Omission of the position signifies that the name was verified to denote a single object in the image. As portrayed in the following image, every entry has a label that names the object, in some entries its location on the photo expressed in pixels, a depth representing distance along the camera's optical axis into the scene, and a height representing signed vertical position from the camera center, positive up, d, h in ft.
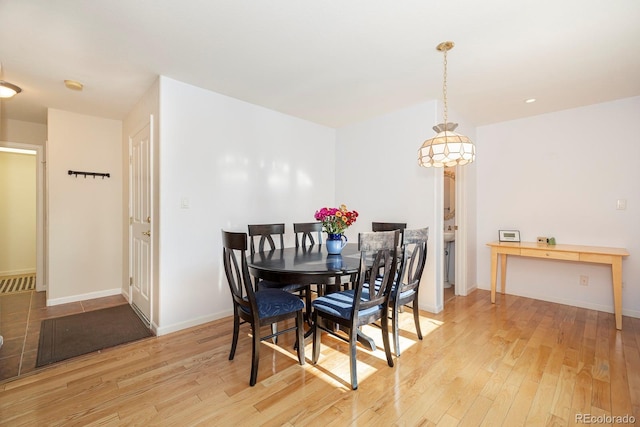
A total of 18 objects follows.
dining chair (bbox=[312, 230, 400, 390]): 6.07 -2.09
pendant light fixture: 6.77 +1.56
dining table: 6.26 -1.23
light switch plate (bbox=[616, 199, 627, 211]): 10.42 +0.28
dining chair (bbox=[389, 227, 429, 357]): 7.27 -1.92
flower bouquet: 8.21 -0.29
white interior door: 9.52 -0.26
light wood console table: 9.37 -1.56
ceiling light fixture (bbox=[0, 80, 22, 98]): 8.12 +3.62
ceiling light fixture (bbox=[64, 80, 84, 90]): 8.98 +4.15
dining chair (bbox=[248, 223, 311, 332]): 8.59 -1.08
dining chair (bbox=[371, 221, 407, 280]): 10.55 -0.49
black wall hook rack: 11.90 +1.75
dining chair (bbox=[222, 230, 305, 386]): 6.17 -2.16
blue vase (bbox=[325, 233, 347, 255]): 8.27 -0.89
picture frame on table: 12.34 -1.02
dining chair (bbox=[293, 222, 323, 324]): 10.37 -0.60
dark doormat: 7.66 -3.64
